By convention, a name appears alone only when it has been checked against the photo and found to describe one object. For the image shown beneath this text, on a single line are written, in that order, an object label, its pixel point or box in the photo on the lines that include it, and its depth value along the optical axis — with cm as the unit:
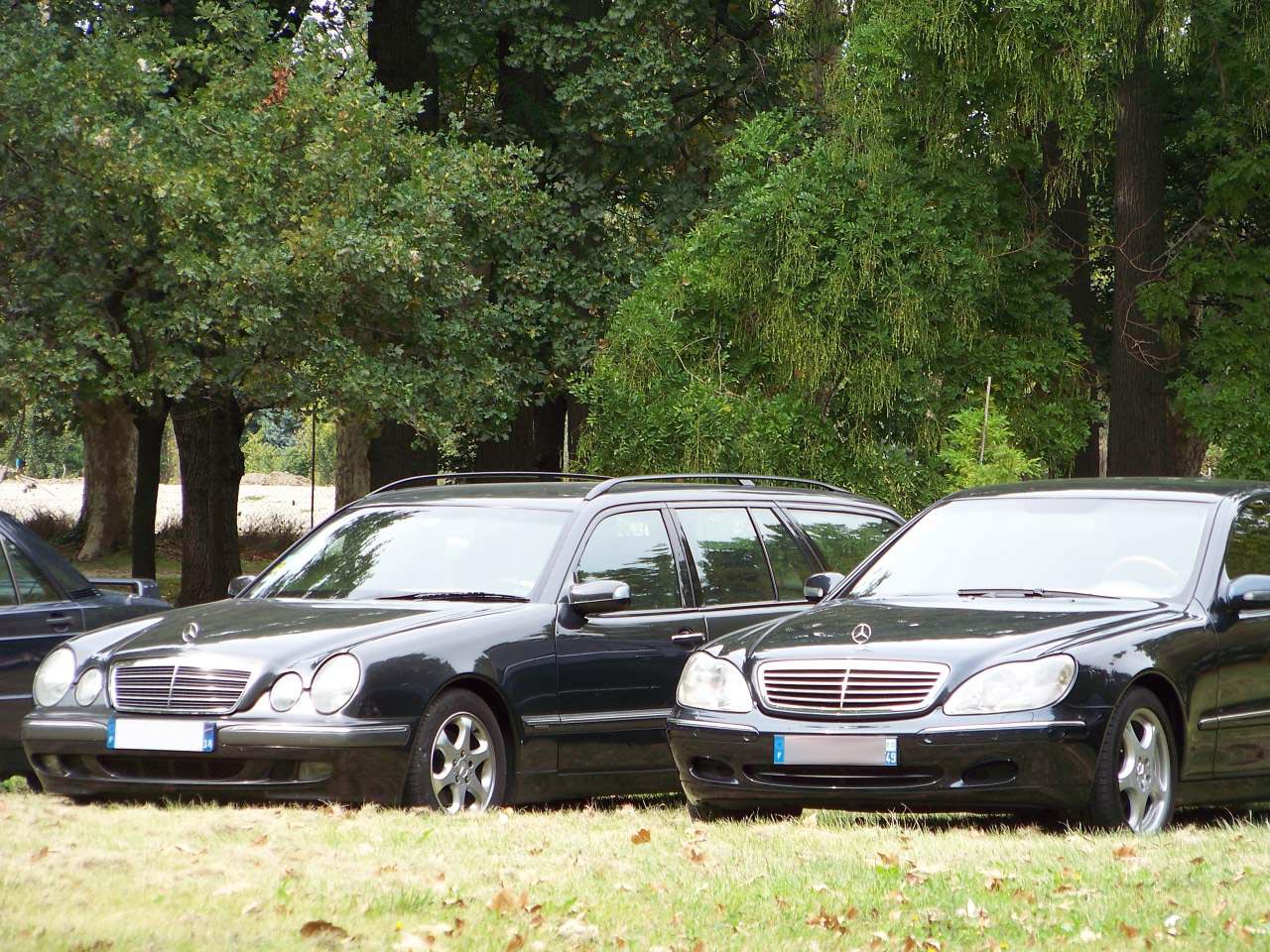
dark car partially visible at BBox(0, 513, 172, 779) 1953
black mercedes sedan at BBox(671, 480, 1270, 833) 1514
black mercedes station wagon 1662
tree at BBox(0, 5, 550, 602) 4219
